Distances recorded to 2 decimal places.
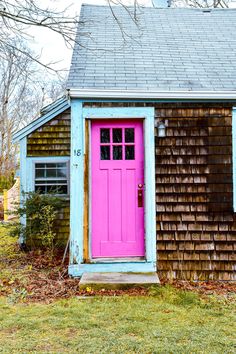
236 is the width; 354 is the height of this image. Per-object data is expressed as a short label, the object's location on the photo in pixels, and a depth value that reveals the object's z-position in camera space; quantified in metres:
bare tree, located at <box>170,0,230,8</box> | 16.39
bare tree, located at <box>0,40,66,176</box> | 24.00
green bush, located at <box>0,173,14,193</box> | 22.43
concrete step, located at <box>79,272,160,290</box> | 4.70
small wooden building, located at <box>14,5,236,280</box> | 5.30
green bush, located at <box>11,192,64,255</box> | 6.94
